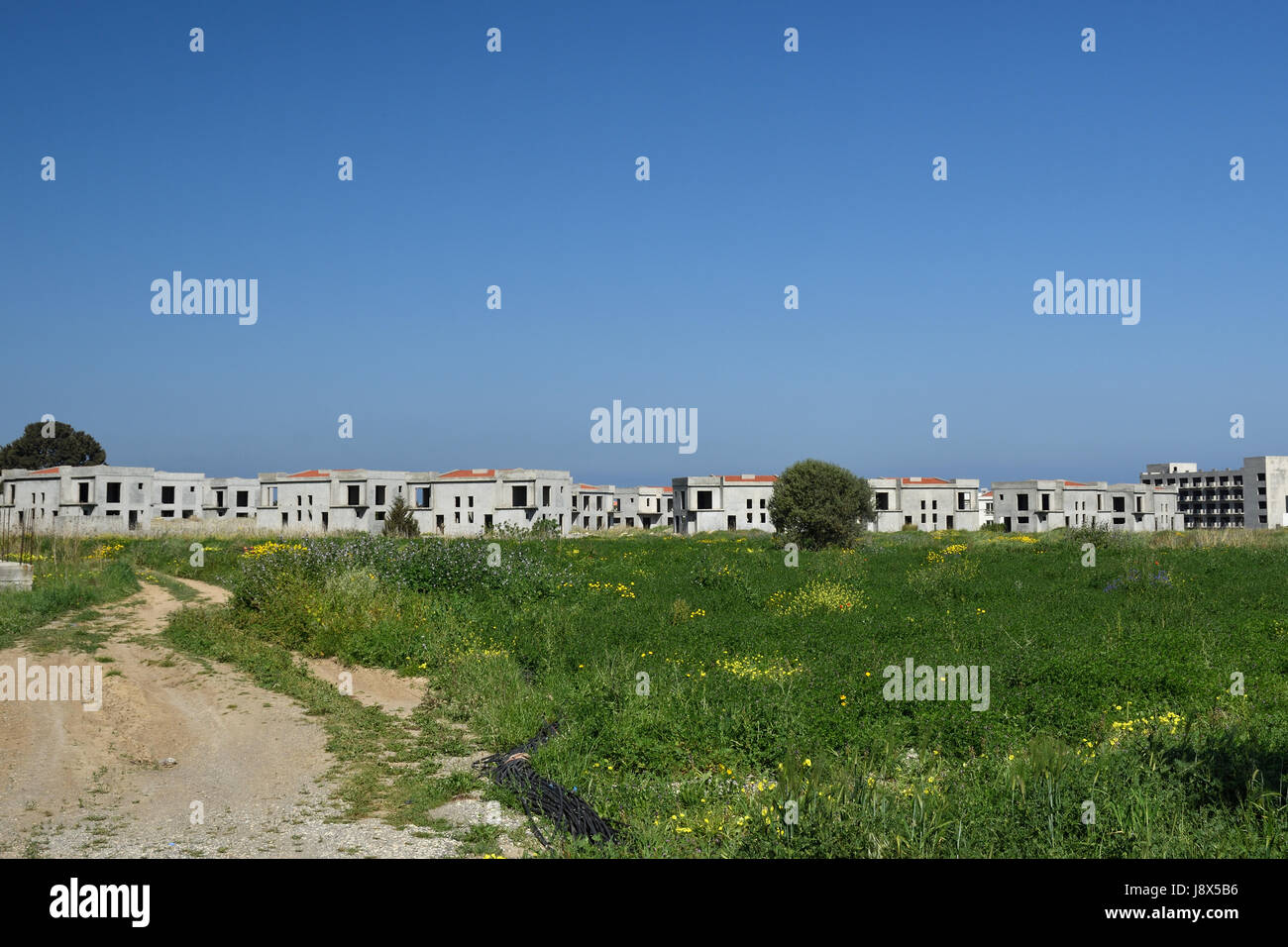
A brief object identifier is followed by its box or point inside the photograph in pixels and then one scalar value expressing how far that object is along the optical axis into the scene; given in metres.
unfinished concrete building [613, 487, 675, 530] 107.50
